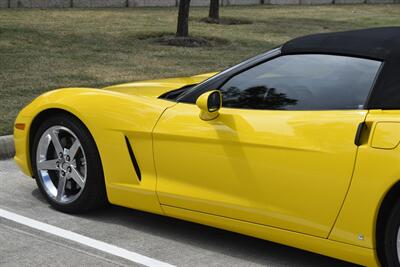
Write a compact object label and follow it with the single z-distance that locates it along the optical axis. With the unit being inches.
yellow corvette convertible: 139.6
